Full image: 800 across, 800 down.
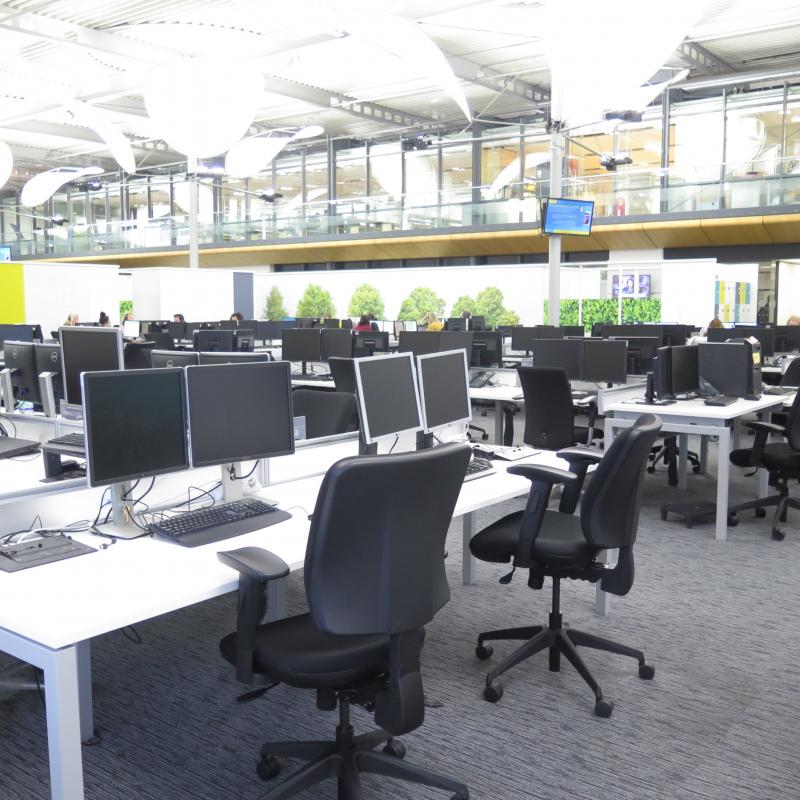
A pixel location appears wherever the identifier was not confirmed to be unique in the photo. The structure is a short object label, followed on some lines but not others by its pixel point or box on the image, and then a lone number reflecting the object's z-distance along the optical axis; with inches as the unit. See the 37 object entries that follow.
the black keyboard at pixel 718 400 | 257.3
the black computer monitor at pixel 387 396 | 149.5
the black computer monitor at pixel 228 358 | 166.1
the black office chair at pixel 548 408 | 253.0
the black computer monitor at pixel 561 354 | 320.5
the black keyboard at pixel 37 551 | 105.5
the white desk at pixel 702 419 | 227.8
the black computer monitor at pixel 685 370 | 269.3
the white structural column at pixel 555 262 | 548.4
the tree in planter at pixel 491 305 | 735.7
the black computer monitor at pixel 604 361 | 315.6
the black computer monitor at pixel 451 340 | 321.7
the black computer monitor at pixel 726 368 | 271.9
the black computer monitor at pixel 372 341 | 442.0
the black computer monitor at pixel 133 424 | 114.2
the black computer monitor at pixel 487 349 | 376.5
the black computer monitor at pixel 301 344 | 402.3
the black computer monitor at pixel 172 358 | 174.2
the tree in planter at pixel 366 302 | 831.2
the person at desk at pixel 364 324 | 588.5
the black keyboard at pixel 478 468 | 159.5
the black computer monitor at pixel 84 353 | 170.7
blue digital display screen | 512.7
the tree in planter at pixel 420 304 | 783.7
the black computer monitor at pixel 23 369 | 205.5
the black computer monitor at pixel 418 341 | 325.0
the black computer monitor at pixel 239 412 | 126.8
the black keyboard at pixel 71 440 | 145.3
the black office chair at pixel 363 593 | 89.4
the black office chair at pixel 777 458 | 229.1
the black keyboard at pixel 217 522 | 116.3
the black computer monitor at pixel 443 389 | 165.2
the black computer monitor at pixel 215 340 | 381.7
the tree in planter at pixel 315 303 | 880.7
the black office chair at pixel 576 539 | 129.7
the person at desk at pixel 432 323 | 507.2
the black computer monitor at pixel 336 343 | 391.2
